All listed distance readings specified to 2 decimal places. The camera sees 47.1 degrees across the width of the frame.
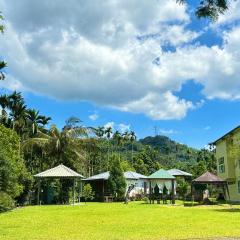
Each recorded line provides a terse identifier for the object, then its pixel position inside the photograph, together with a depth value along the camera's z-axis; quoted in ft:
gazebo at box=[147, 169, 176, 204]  93.95
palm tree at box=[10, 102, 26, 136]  102.37
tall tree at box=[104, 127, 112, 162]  204.36
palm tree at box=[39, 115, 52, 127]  117.79
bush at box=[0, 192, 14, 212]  57.88
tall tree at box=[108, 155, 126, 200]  105.38
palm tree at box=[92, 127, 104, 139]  108.43
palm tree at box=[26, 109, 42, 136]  112.32
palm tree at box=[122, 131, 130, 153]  208.37
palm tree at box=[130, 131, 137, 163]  215.58
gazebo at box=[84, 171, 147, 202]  110.98
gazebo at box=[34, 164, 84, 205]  84.30
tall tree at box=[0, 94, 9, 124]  97.27
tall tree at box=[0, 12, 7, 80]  60.25
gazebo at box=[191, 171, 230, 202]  83.13
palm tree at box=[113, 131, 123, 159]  202.27
